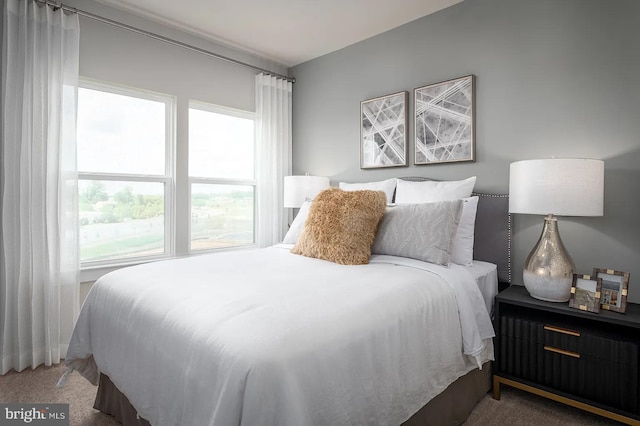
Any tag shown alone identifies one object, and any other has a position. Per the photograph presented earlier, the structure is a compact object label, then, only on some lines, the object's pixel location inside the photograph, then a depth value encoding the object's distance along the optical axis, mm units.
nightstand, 1686
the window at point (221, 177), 3504
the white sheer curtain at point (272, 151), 3838
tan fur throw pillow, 2137
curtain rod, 2541
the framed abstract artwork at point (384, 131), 3105
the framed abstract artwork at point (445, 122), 2682
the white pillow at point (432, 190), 2480
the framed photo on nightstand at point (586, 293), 1806
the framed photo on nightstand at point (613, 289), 1789
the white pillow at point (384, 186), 2916
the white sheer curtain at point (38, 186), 2375
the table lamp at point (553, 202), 1858
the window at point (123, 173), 2852
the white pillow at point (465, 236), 2209
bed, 1010
